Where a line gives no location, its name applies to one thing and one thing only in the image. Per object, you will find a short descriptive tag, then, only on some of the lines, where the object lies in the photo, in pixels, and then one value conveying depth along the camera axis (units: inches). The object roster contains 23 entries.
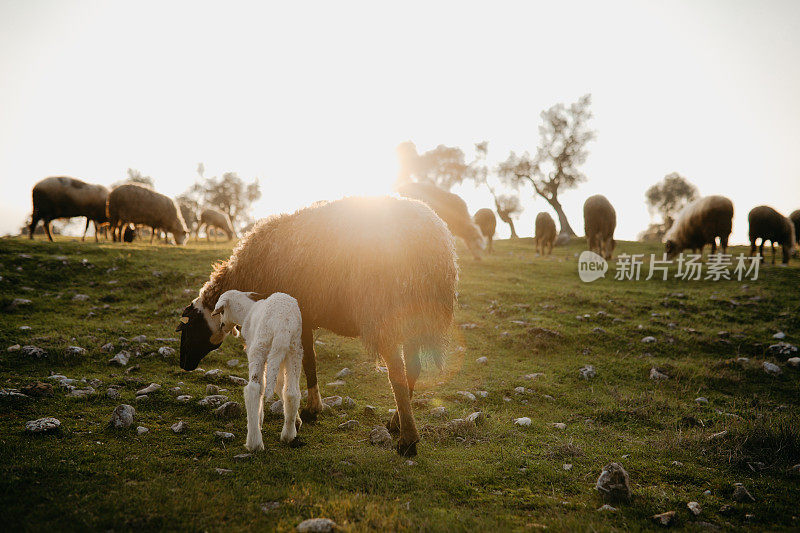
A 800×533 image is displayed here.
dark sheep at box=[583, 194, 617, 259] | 874.8
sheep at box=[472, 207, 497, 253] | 994.7
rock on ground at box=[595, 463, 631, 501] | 146.9
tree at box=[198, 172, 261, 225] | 2625.5
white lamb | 175.0
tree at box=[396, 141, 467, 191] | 2367.1
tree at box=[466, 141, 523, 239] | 2110.0
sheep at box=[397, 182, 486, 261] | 668.2
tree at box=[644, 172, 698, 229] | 2643.9
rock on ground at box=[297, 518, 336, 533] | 116.3
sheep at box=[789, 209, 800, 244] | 1169.4
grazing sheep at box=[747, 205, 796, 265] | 842.2
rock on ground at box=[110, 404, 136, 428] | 184.2
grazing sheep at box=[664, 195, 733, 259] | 810.2
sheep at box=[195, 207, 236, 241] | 1551.4
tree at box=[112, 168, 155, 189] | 2687.0
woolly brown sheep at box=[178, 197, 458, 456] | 195.0
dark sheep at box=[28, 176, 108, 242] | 808.9
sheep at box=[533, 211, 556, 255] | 1036.2
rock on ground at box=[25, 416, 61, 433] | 169.0
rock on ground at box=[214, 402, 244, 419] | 210.1
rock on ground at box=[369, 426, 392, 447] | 194.5
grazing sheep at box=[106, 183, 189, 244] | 858.8
